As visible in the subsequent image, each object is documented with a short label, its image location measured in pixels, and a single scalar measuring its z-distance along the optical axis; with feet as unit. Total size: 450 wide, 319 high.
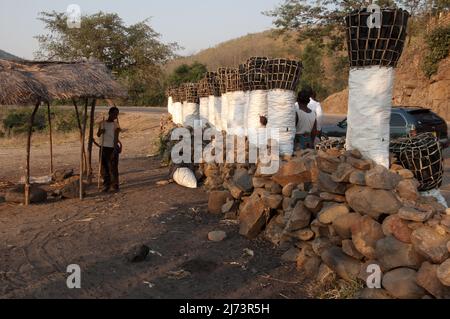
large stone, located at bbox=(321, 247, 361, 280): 14.02
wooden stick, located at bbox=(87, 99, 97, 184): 30.73
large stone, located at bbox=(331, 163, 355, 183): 15.31
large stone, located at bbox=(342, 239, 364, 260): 14.23
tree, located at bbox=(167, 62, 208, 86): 133.00
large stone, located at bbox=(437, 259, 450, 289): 11.03
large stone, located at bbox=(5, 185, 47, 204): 26.66
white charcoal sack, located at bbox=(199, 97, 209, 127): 39.01
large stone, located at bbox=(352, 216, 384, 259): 13.60
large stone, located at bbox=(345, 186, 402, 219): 13.56
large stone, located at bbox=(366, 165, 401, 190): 14.10
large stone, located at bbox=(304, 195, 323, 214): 16.61
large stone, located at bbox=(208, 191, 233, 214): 23.72
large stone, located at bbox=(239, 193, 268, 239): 19.69
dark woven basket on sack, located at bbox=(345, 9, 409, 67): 15.40
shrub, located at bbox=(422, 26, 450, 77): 73.31
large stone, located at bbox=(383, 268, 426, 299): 12.03
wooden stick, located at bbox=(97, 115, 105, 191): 29.07
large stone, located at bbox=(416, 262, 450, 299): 11.35
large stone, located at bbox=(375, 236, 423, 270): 12.35
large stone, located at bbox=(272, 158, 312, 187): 18.80
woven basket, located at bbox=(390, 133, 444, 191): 15.72
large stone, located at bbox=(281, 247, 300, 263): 17.13
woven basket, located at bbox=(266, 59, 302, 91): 21.95
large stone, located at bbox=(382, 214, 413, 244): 12.70
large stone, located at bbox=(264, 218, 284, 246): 18.74
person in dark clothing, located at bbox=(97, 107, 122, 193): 28.99
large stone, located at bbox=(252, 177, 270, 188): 20.98
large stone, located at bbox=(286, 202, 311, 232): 17.10
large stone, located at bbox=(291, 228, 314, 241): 16.75
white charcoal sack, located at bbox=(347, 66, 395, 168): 15.66
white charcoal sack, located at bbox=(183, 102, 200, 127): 42.37
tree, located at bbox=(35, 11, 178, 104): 104.37
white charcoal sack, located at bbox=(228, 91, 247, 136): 27.81
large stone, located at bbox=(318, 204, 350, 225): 15.34
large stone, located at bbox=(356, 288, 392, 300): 12.59
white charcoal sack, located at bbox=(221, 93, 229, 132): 30.67
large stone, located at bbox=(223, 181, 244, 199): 22.65
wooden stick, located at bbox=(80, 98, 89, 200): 27.05
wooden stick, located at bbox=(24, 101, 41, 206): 26.17
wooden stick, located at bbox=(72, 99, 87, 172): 33.58
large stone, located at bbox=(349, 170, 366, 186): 14.78
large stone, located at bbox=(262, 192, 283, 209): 19.48
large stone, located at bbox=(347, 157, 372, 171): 15.21
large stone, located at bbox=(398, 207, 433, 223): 12.36
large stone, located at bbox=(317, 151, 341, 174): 16.26
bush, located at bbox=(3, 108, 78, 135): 90.74
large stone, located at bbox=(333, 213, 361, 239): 14.56
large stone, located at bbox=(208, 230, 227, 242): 19.78
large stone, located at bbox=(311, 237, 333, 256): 15.64
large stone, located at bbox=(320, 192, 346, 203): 15.89
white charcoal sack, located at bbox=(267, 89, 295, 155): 21.95
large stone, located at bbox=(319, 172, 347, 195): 15.78
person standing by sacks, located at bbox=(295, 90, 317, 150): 22.93
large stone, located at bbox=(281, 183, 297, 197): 19.12
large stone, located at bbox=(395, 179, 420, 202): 13.89
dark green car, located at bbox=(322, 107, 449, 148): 37.04
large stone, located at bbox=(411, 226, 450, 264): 11.57
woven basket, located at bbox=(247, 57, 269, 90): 23.11
